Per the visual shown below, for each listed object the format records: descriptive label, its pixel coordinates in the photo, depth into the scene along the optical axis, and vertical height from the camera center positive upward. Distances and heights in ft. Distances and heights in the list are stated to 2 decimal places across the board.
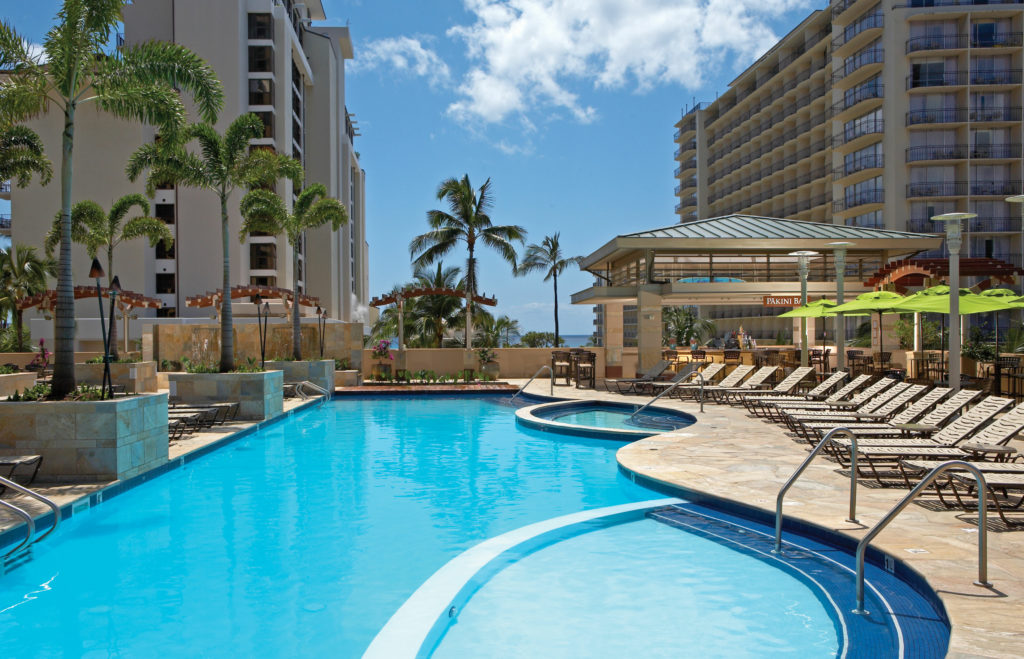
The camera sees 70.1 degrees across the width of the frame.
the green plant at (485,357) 79.77 -2.84
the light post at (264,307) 62.86 +2.29
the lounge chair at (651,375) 63.52 -4.00
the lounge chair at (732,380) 57.77 -4.12
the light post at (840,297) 51.83 +2.24
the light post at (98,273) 31.32 +2.86
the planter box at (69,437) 28.50 -4.00
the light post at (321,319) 75.47 +1.37
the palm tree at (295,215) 68.23 +11.42
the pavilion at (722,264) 70.03 +7.04
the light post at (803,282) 56.24 +3.77
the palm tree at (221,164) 50.93 +12.27
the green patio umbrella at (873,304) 50.29 +1.67
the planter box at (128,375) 51.80 -2.97
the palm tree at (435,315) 107.76 +2.43
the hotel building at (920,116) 140.87 +42.54
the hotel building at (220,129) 136.26 +34.78
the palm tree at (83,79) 30.96 +12.15
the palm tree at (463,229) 95.55 +13.54
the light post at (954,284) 37.14 +2.24
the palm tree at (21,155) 58.23 +14.53
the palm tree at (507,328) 127.13 +0.51
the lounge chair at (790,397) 45.68 -4.47
